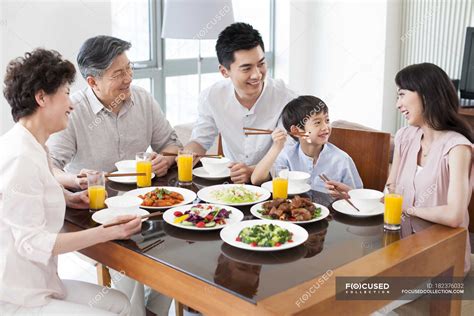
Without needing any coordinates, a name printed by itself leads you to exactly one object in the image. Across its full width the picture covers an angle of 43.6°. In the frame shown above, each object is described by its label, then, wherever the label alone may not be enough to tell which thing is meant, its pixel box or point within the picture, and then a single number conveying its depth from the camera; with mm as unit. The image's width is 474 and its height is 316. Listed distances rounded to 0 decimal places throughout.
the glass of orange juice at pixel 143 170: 2334
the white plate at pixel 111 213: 1938
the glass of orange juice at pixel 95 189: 2045
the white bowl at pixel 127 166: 2466
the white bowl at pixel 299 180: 2225
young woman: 2064
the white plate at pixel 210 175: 2455
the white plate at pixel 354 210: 1960
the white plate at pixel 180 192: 2143
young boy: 2502
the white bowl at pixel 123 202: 1954
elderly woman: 1684
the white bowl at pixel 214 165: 2447
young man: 2768
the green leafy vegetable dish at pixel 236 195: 2111
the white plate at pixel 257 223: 1650
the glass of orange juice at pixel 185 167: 2377
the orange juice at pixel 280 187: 2109
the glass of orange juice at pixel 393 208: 1813
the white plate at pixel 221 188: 2123
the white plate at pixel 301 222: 1879
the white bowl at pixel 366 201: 1943
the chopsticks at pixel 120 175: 2289
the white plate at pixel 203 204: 1837
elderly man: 2635
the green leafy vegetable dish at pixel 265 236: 1676
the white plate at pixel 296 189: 2201
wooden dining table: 1419
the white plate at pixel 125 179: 2400
